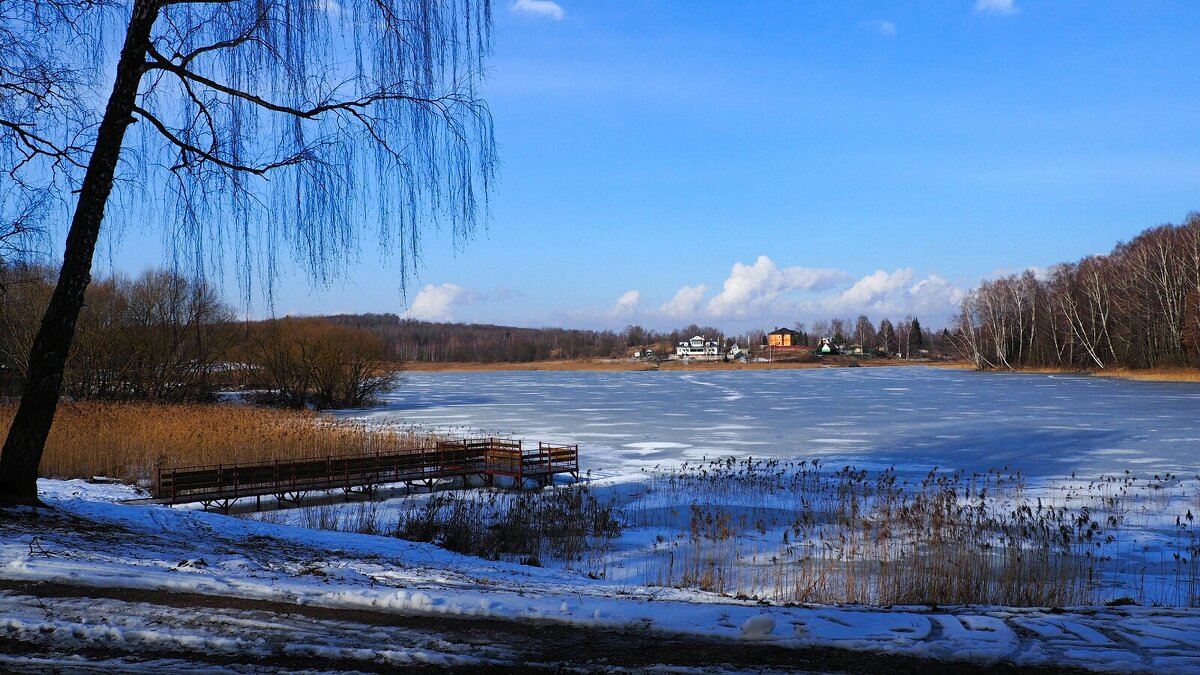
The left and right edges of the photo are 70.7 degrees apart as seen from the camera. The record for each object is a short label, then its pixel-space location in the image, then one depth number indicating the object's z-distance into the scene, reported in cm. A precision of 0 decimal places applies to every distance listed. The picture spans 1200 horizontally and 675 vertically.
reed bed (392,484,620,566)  1157
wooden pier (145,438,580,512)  1664
